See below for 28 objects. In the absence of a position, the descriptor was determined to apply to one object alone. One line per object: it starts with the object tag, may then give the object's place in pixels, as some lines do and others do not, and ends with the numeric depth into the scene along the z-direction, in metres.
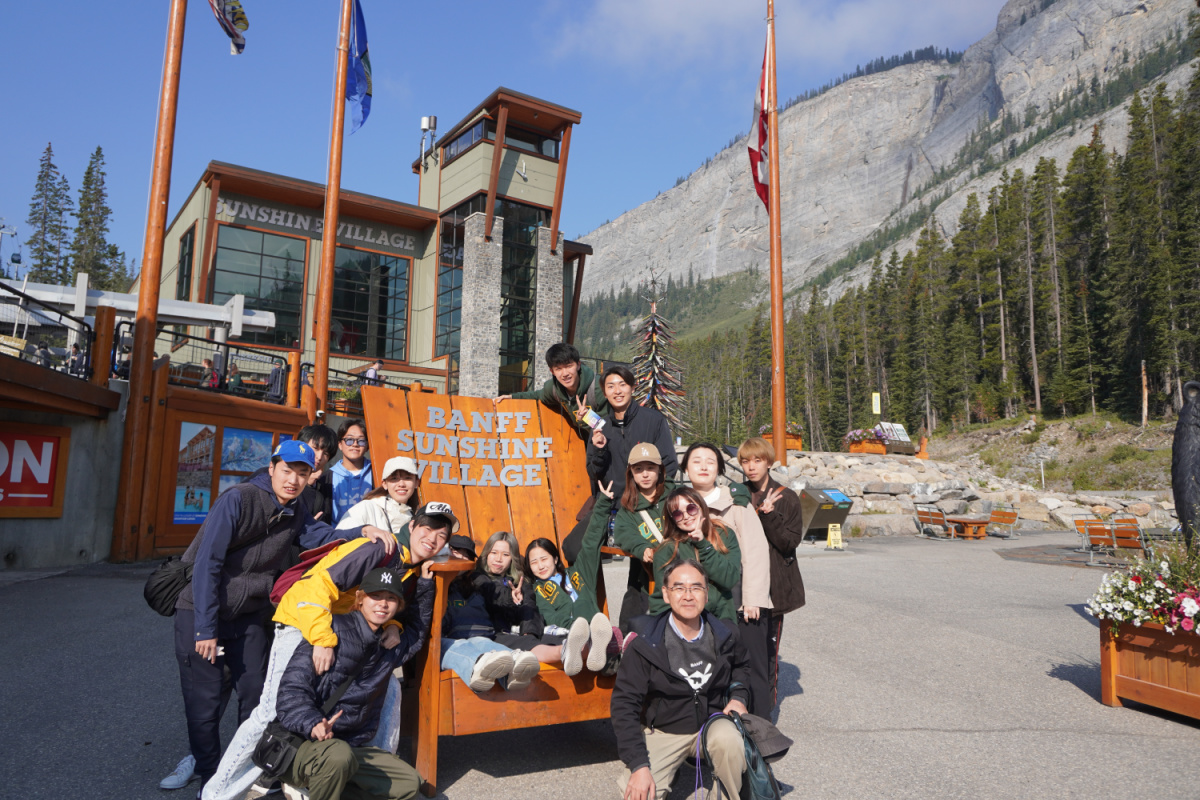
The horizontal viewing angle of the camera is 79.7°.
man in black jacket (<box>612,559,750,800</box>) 3.00
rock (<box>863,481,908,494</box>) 21.30
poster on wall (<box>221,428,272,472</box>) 12.82
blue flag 14.80
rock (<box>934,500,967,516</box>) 20.30
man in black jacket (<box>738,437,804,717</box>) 4.13
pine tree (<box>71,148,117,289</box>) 58.56
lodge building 22.94
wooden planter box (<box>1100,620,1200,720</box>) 4.48
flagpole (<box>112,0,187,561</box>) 10.95
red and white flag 13.12
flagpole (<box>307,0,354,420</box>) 14.11
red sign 10.13
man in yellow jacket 2.99
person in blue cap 3.23
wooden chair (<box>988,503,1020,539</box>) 18.11
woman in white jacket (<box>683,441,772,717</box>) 3.88
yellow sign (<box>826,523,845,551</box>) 15.16
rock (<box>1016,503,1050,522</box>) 21.89
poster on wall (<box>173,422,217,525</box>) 11.99
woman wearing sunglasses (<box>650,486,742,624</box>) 3.61
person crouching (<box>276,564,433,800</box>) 2.79
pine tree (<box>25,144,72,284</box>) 59.97
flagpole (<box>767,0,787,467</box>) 12.37
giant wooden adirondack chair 4.92
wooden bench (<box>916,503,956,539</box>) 17.97
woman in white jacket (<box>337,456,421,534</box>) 4.11
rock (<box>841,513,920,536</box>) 18.83
